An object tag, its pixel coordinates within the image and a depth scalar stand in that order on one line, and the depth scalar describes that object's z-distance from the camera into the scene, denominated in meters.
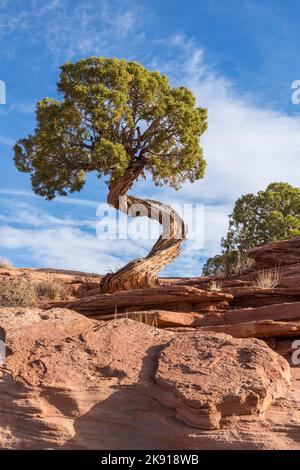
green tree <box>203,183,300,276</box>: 25.14
